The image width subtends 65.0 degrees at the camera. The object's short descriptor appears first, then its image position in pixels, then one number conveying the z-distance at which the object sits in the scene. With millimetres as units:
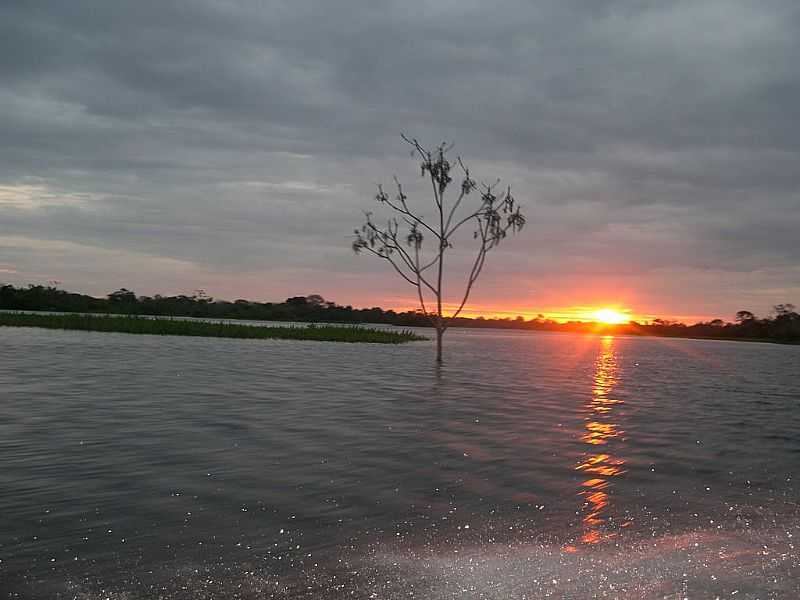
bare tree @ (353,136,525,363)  33312
